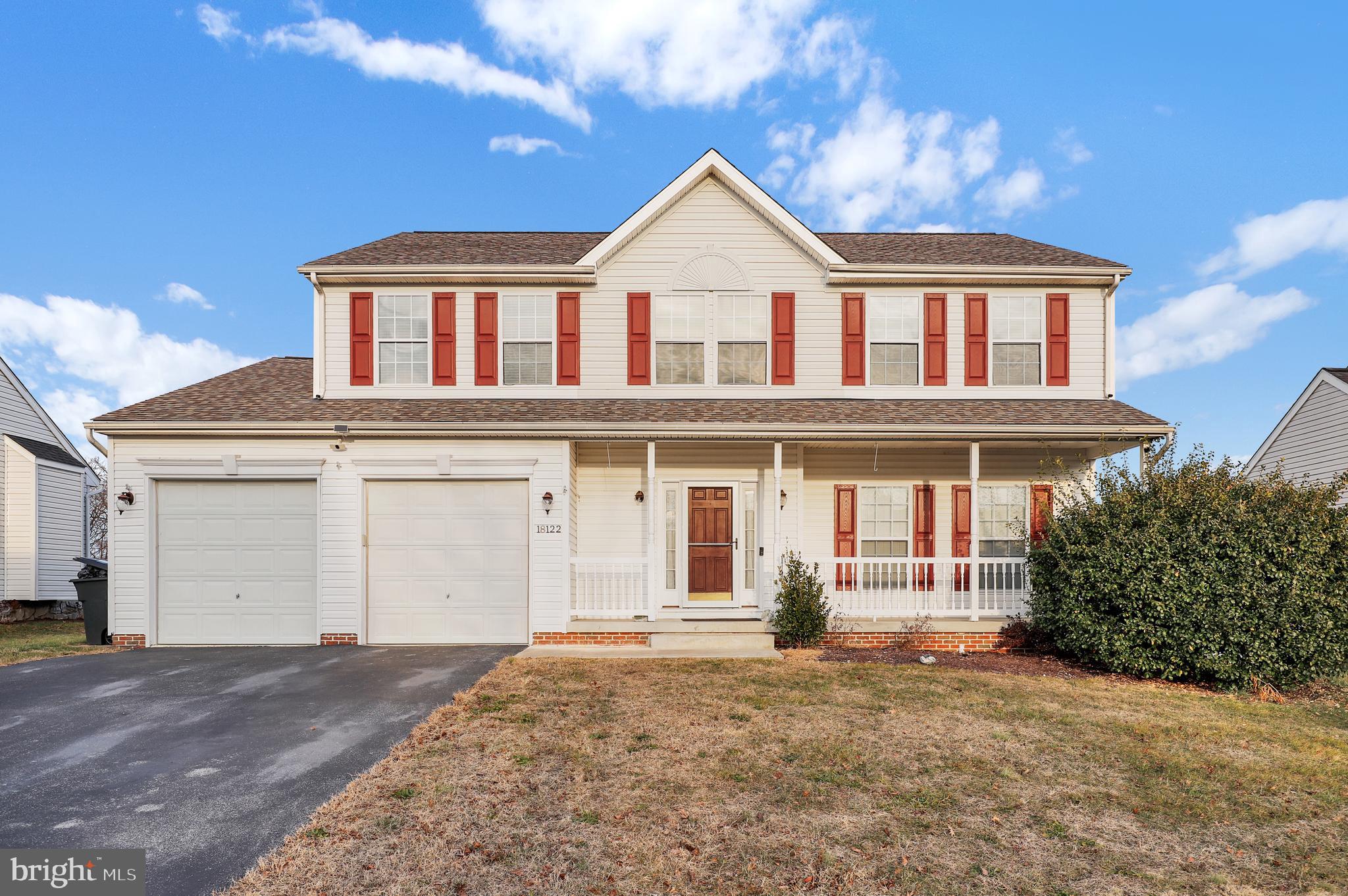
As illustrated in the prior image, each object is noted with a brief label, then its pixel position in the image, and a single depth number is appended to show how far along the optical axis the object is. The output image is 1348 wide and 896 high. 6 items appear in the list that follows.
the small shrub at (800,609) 10.07
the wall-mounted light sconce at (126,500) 10.44
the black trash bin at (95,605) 10.78
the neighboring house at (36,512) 16.14
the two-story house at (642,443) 10.61
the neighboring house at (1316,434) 16.97
